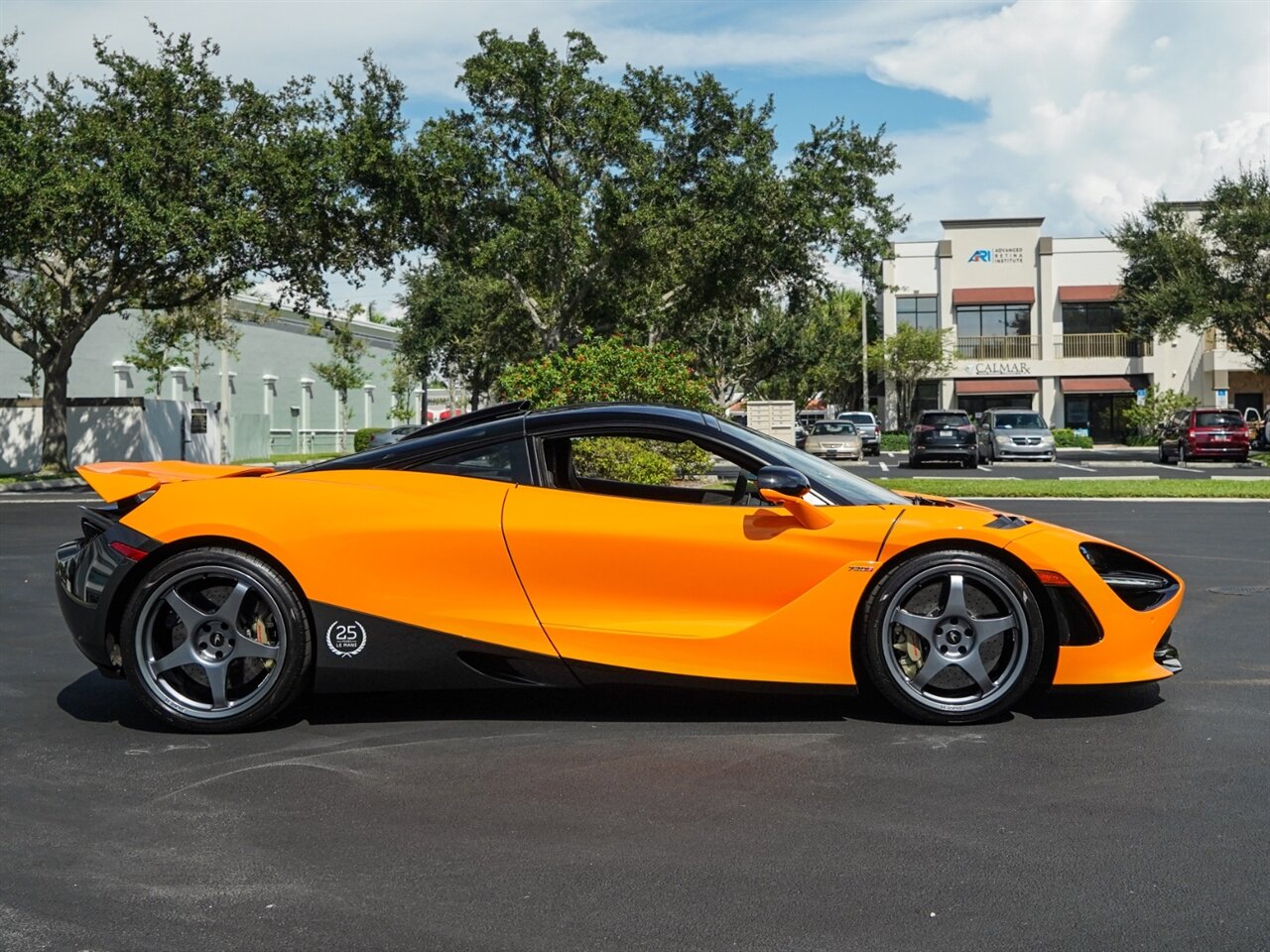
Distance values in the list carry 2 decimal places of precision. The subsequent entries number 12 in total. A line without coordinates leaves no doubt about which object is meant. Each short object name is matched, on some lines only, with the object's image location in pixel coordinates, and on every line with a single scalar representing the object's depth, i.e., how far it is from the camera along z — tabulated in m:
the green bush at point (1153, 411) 57.22
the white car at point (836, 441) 43.44
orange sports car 5.34
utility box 35.59
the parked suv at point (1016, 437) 40.56
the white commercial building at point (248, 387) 38.53
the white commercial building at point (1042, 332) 62.94
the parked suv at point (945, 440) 38.31
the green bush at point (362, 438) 49.72
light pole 64.00
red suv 37.72
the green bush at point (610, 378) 23.03
